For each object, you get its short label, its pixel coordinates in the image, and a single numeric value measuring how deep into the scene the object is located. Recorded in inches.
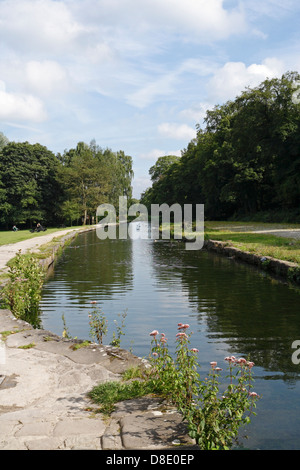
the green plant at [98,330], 277.9
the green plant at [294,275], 478.9
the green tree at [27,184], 2161.7
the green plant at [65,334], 280.5
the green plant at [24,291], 327.0
